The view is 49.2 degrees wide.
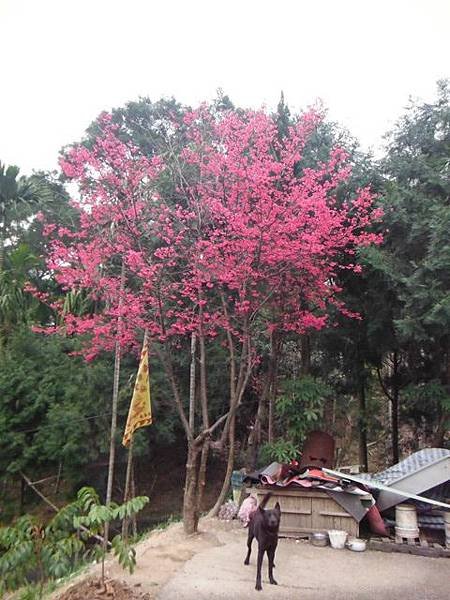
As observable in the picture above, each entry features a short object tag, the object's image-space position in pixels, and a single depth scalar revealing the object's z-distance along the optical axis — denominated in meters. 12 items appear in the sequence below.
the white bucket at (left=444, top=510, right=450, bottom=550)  7.37
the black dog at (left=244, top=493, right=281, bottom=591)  5.80
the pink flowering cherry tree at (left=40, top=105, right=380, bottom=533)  8.70
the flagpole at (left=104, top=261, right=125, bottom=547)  9.04
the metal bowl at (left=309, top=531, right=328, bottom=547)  7.61
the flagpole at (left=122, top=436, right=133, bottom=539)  8.96
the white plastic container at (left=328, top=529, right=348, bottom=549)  7.45
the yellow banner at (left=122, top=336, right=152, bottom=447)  7.13
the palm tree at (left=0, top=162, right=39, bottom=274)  12.62
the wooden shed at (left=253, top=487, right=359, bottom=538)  7.85
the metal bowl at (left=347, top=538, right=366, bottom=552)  7.29
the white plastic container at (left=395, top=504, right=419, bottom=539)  7.49
